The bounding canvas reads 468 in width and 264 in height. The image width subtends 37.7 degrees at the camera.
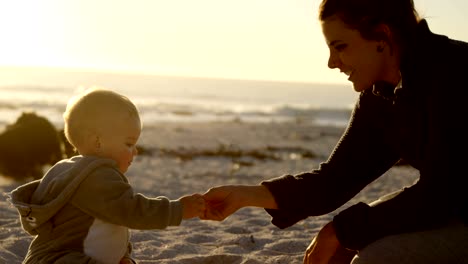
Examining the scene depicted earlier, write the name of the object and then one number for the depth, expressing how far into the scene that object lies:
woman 3.25
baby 3.25
